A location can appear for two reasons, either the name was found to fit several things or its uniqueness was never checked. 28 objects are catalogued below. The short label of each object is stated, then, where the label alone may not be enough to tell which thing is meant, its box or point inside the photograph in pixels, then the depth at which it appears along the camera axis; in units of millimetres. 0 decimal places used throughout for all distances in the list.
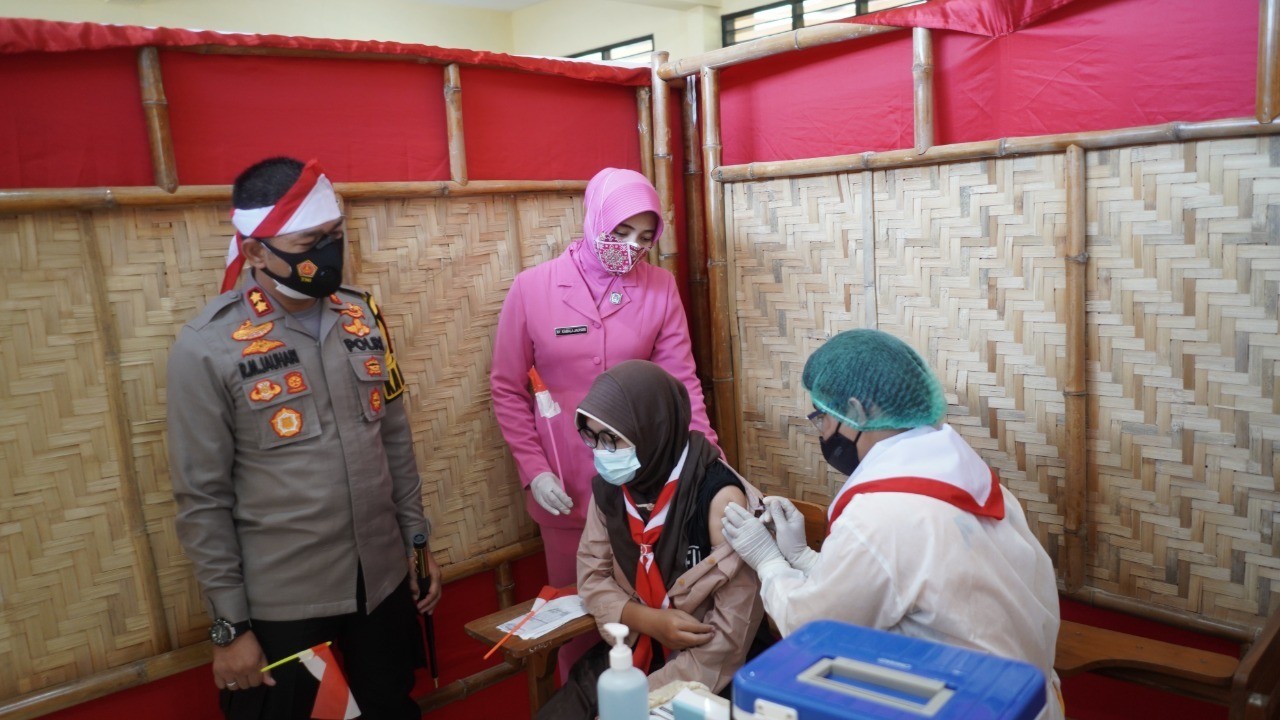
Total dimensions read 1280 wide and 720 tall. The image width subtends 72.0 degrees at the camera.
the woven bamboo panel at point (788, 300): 3209
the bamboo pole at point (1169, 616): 2479
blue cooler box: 1093
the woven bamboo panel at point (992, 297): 2732
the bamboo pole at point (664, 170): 3689
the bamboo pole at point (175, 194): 2305
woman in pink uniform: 2961
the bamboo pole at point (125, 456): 2434
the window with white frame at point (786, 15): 7121
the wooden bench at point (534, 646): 2324
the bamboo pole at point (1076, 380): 2598
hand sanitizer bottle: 1417
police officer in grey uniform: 2203
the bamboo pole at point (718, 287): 3537
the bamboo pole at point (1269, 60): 2213
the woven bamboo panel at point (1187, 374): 2369
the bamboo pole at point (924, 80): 2891
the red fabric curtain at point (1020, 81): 2410
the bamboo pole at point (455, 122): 3102
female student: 2223
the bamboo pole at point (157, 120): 2475
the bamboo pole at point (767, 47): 3043
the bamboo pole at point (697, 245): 3820
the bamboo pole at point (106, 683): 2350
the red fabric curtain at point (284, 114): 2344
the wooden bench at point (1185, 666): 2090
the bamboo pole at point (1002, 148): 2342
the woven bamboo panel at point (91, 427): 2342
